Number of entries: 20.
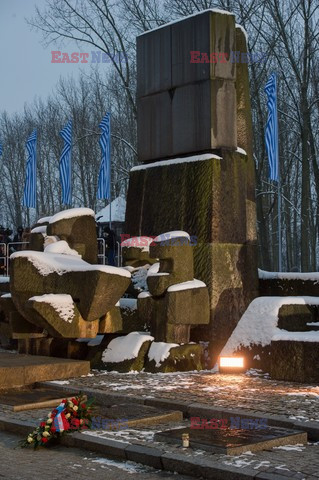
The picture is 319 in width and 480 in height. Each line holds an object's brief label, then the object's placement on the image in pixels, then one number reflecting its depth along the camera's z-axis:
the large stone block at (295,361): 9.78
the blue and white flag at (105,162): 24.27
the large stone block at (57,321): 10.81
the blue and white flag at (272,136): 19.91
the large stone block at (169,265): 11.13
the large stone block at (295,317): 10.83
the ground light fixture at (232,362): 10.64
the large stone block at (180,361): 10.82
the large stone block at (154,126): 13.11
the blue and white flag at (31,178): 27.12
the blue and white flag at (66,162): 26.67
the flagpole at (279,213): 20.00
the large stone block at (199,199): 11.95
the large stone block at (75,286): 10.86
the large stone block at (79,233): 12.34
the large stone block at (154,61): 13.19
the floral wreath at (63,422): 6.70
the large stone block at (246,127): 12.78
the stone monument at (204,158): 11.94
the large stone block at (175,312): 11.03
